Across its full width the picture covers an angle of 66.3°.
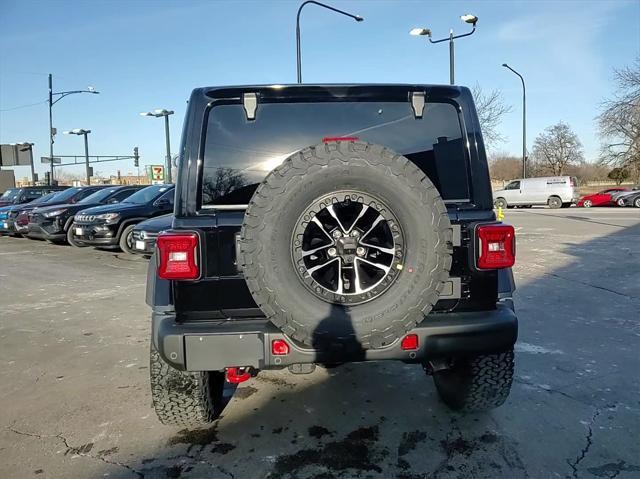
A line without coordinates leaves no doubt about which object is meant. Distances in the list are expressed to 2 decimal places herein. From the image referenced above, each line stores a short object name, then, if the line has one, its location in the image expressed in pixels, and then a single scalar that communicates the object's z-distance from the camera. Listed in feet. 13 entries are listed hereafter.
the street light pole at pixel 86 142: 121.17
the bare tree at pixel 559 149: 194.80
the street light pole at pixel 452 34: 53.93
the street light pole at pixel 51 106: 96.94
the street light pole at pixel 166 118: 88.60
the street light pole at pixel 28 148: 125.37
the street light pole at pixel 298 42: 46.70
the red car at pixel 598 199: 95.91
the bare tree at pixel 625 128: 118.32
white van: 93.91
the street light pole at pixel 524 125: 102.33
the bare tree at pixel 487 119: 87.45
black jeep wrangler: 7.65
